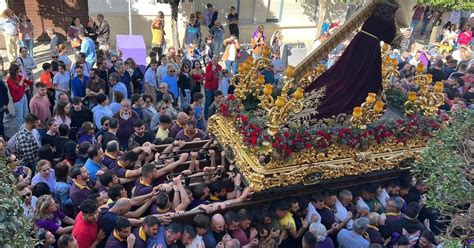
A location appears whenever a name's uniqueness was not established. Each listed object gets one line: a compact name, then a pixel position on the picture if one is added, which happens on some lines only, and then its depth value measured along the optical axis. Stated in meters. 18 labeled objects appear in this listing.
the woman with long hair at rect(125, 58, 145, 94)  10.18
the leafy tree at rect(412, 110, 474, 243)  3.64
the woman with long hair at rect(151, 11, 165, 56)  13.76
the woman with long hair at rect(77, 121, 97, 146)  7.30
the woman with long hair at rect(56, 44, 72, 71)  10.48
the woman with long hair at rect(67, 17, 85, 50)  12.36
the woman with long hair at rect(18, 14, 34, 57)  12.69
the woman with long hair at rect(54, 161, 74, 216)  6.04
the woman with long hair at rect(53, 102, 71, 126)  7.78
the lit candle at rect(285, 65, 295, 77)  6.71
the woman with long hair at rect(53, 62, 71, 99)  9.39
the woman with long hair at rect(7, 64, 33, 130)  8.81
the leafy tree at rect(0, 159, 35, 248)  2.71
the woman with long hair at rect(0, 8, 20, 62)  12.39
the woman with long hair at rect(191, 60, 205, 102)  10.41
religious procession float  6.31
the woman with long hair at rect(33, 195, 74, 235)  5.26
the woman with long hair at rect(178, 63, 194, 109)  10.36
